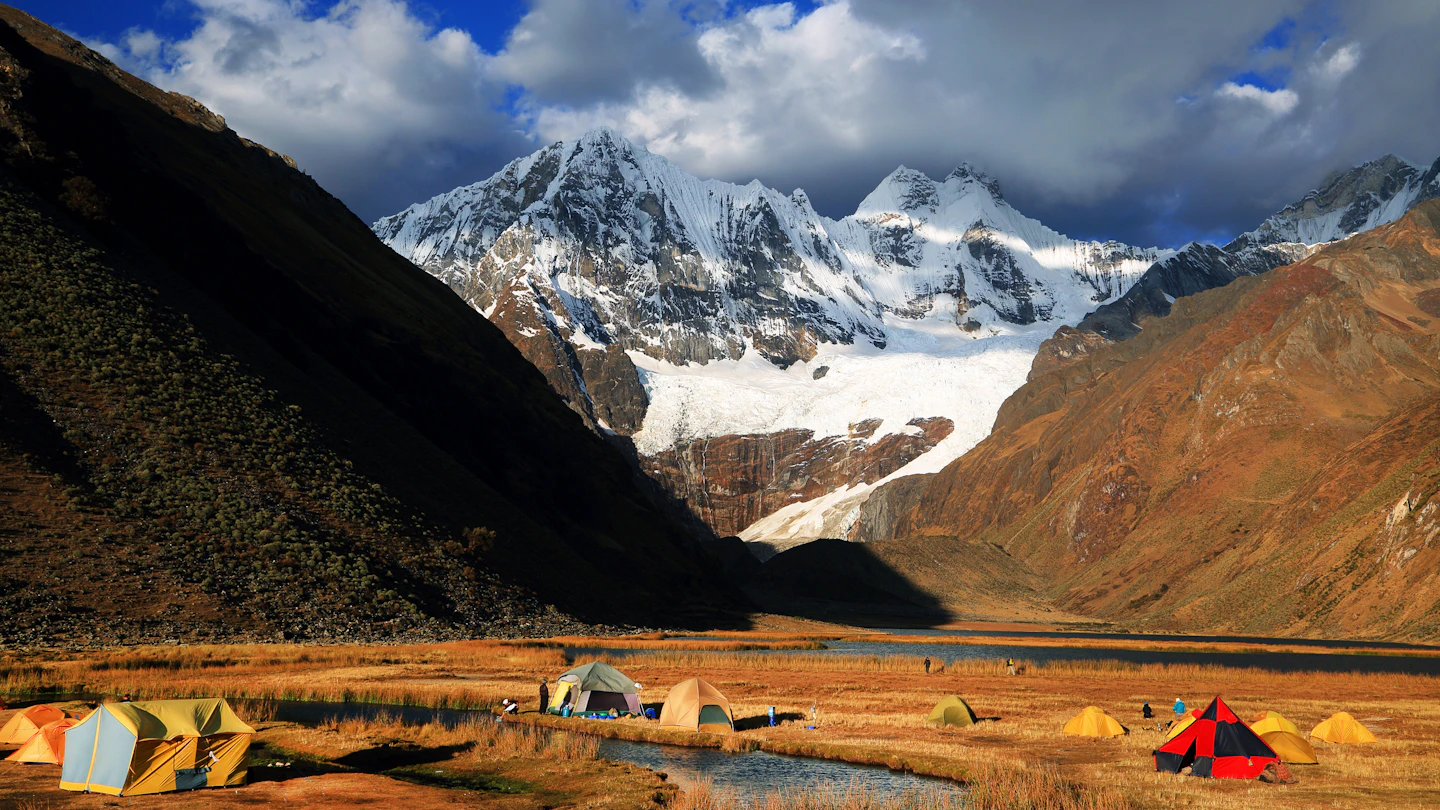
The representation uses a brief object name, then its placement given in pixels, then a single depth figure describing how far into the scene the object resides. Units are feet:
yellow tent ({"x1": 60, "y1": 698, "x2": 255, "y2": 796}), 87.35
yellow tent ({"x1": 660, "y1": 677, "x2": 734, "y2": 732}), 134.92
